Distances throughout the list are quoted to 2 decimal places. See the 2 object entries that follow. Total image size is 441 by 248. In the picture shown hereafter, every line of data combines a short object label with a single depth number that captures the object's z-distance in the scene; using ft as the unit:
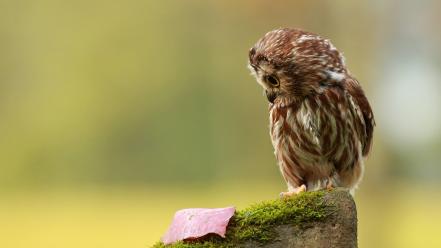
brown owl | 18.86
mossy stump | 16.15
